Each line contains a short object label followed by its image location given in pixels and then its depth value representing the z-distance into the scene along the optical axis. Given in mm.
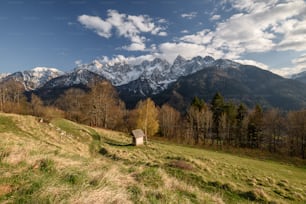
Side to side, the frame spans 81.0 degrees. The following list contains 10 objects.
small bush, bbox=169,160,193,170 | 18836
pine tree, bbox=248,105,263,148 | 56375
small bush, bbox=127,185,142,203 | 5559
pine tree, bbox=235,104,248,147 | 58406
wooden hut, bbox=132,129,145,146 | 34219
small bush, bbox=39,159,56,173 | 6993
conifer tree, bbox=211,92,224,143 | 63375
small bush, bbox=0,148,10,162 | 7527
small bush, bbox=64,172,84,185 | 5938
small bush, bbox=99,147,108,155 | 25436
